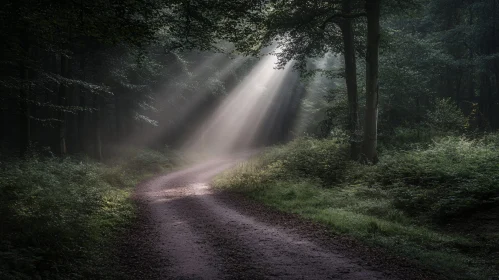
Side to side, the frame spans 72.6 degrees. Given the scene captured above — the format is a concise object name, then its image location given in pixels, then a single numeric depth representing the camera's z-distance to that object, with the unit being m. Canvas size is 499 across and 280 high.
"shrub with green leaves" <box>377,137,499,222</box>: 10.54
